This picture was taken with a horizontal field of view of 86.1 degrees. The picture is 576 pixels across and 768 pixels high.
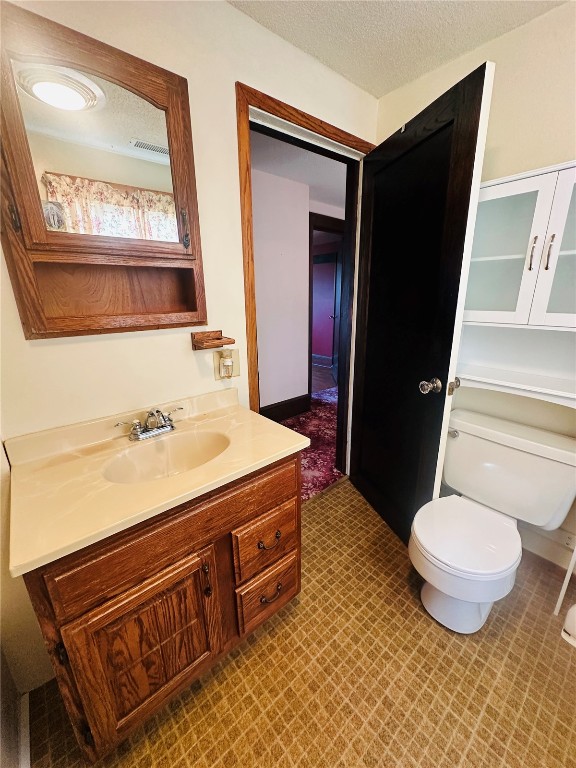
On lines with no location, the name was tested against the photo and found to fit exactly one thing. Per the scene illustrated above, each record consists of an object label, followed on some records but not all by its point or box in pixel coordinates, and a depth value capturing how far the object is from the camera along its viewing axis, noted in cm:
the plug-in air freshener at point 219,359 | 137
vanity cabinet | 72
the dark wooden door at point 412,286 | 117
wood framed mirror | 85
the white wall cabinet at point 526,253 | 113
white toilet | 113
